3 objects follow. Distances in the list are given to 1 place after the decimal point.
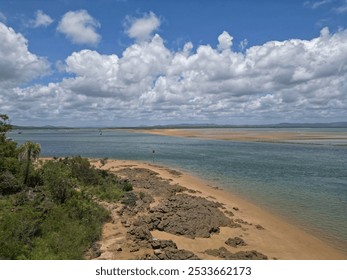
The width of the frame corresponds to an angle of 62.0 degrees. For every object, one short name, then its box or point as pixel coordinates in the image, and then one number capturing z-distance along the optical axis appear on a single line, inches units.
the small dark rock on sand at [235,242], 724.3
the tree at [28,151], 1110.4
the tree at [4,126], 1143.6
